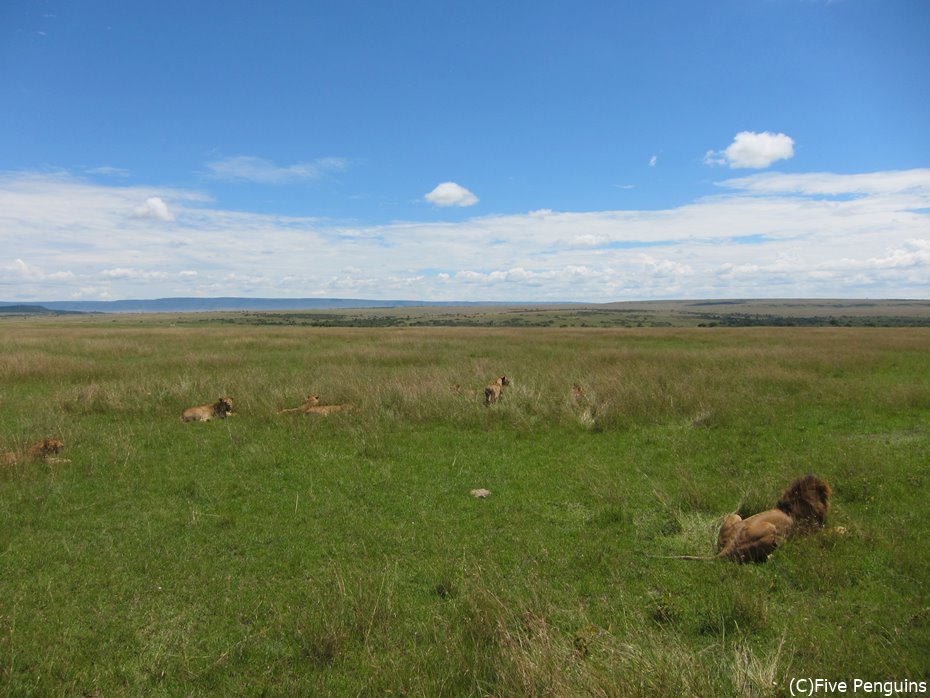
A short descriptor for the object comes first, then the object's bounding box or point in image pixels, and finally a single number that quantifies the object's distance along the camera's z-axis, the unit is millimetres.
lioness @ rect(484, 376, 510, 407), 13695
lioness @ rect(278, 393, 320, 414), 13320
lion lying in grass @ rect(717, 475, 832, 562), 5750
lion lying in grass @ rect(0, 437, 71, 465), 8992
